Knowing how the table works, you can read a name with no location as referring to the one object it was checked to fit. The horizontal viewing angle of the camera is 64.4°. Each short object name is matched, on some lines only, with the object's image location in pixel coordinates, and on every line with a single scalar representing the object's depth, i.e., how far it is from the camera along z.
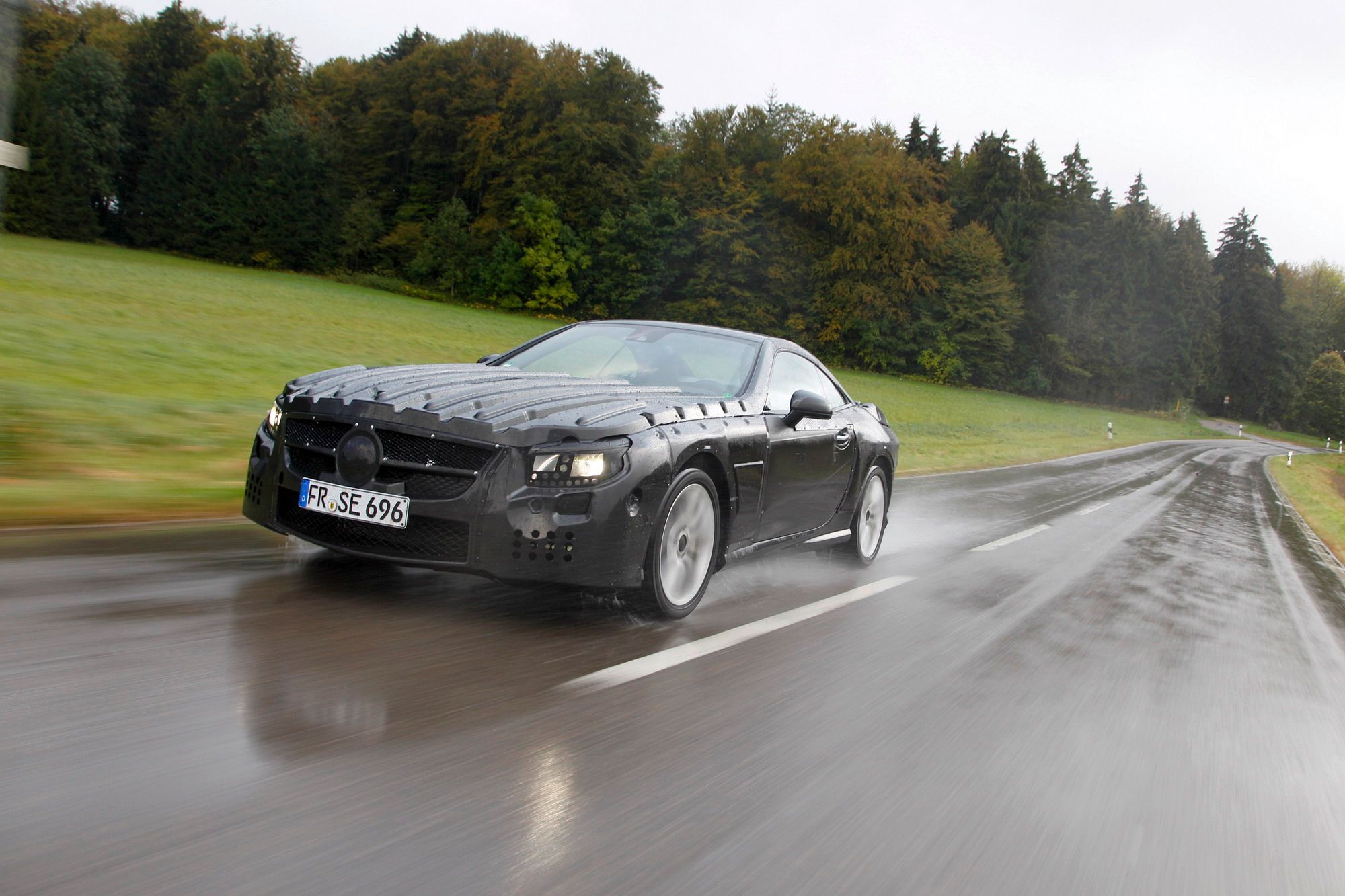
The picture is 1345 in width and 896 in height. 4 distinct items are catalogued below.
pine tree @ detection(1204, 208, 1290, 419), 99.75
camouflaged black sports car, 4.39
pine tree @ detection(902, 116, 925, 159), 94.25
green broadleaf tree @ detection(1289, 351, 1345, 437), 98.25
